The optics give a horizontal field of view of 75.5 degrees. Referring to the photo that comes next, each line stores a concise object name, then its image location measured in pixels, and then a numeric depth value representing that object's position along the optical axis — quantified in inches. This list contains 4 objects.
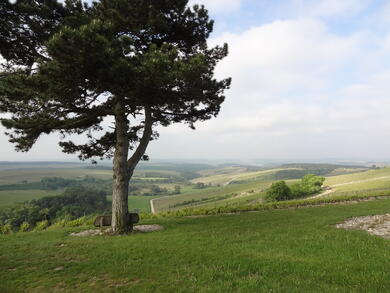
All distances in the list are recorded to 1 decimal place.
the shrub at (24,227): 806.2
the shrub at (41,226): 750.4
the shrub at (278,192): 2089.8
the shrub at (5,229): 771.2
